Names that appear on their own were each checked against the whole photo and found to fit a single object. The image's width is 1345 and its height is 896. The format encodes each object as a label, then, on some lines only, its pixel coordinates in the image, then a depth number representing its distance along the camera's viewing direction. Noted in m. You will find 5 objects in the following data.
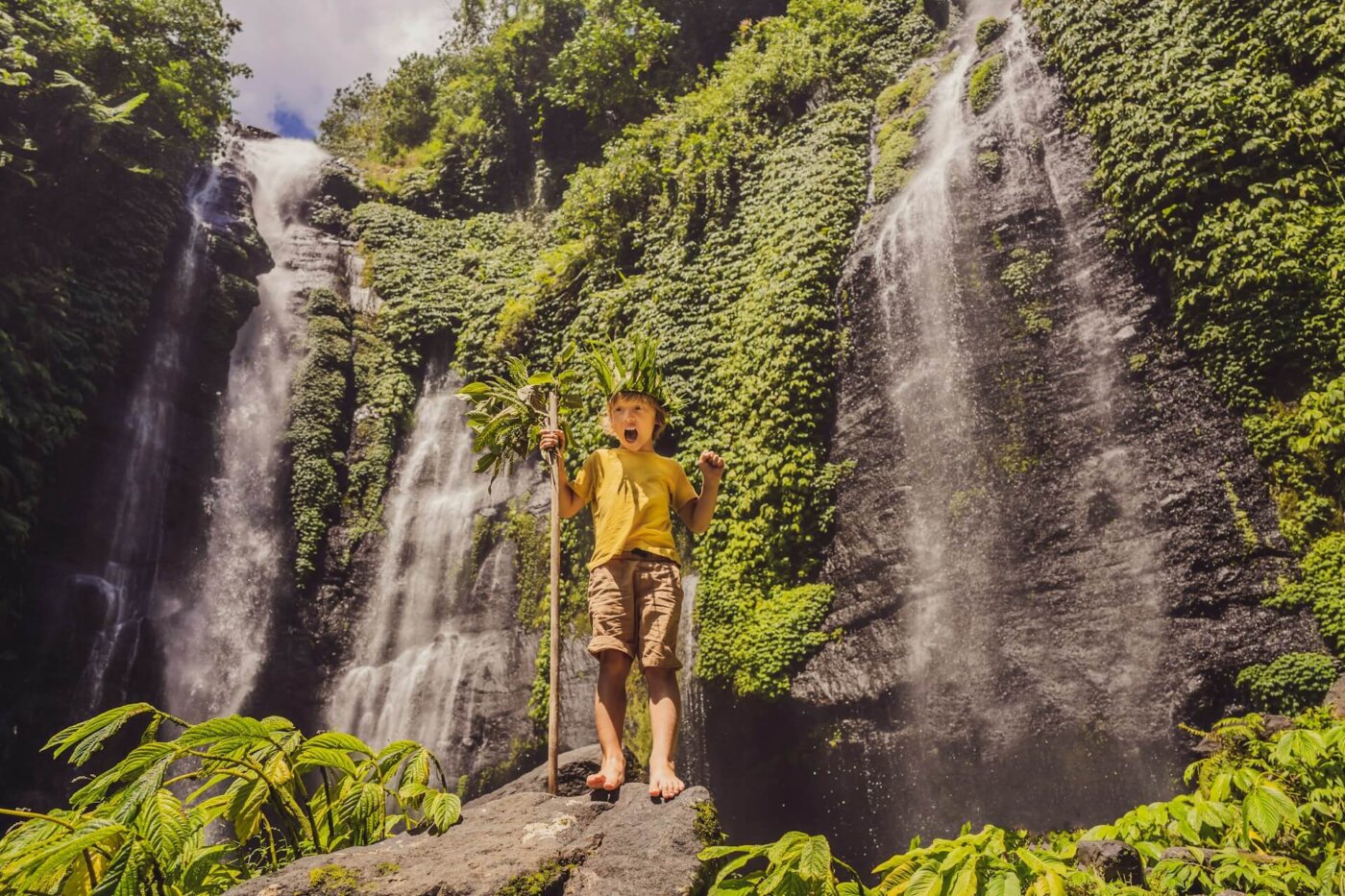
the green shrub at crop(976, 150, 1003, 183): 9.23
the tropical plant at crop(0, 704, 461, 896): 1.80
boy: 3.42
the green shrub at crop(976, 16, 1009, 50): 10.81
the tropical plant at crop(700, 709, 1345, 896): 1.90
